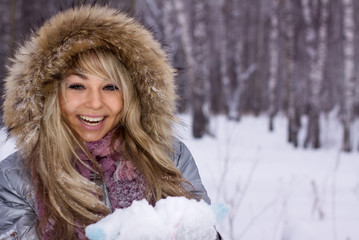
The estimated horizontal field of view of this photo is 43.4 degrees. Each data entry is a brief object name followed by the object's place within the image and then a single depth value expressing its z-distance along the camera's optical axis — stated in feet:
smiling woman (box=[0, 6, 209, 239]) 6.22
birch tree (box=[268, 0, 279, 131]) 43.88
